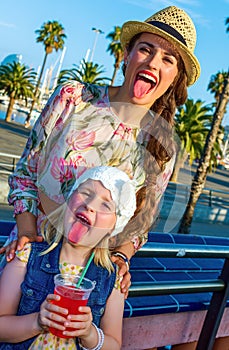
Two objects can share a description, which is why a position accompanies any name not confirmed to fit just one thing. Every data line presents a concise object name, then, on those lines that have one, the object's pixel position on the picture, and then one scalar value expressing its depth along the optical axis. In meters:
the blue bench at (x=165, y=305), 2.65
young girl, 1.79
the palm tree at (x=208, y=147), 15.38
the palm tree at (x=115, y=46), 48.66
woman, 1.99
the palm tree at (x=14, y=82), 53.00
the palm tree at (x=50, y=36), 52.78
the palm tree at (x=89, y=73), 49.43
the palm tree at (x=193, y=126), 31.36
